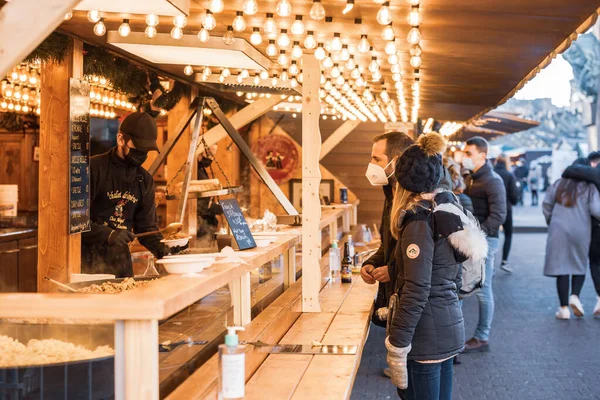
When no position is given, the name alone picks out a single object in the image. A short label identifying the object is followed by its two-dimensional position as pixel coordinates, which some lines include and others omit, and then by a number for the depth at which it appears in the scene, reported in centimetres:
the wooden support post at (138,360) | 263
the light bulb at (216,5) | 419
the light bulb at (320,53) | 500
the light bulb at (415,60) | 582
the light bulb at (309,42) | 482
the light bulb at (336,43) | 527
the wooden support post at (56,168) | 607
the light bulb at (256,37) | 507
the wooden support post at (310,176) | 501
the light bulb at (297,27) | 459
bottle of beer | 656
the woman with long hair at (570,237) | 959
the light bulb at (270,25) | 464
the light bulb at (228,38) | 479
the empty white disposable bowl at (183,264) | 324
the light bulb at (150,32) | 468
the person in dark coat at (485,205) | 779
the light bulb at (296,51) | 537
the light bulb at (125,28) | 472
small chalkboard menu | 455
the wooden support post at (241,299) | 422
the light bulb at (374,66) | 609
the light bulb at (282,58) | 602
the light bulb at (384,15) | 416
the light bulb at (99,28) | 465
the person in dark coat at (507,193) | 1324
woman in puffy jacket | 395
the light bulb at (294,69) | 668
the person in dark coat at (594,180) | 964
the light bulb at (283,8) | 414
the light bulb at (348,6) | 423
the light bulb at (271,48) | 575
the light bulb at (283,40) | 495
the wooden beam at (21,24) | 265
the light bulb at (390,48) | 526
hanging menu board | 609
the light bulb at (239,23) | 456
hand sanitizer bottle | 287
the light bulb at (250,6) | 404
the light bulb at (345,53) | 589
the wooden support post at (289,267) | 619
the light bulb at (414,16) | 435
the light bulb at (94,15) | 441
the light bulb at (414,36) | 463
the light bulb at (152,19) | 447
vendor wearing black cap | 533
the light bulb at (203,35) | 461
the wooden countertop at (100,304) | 259
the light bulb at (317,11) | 389
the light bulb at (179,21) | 447
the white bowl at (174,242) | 434
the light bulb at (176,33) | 474
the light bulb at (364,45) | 502
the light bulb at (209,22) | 436
